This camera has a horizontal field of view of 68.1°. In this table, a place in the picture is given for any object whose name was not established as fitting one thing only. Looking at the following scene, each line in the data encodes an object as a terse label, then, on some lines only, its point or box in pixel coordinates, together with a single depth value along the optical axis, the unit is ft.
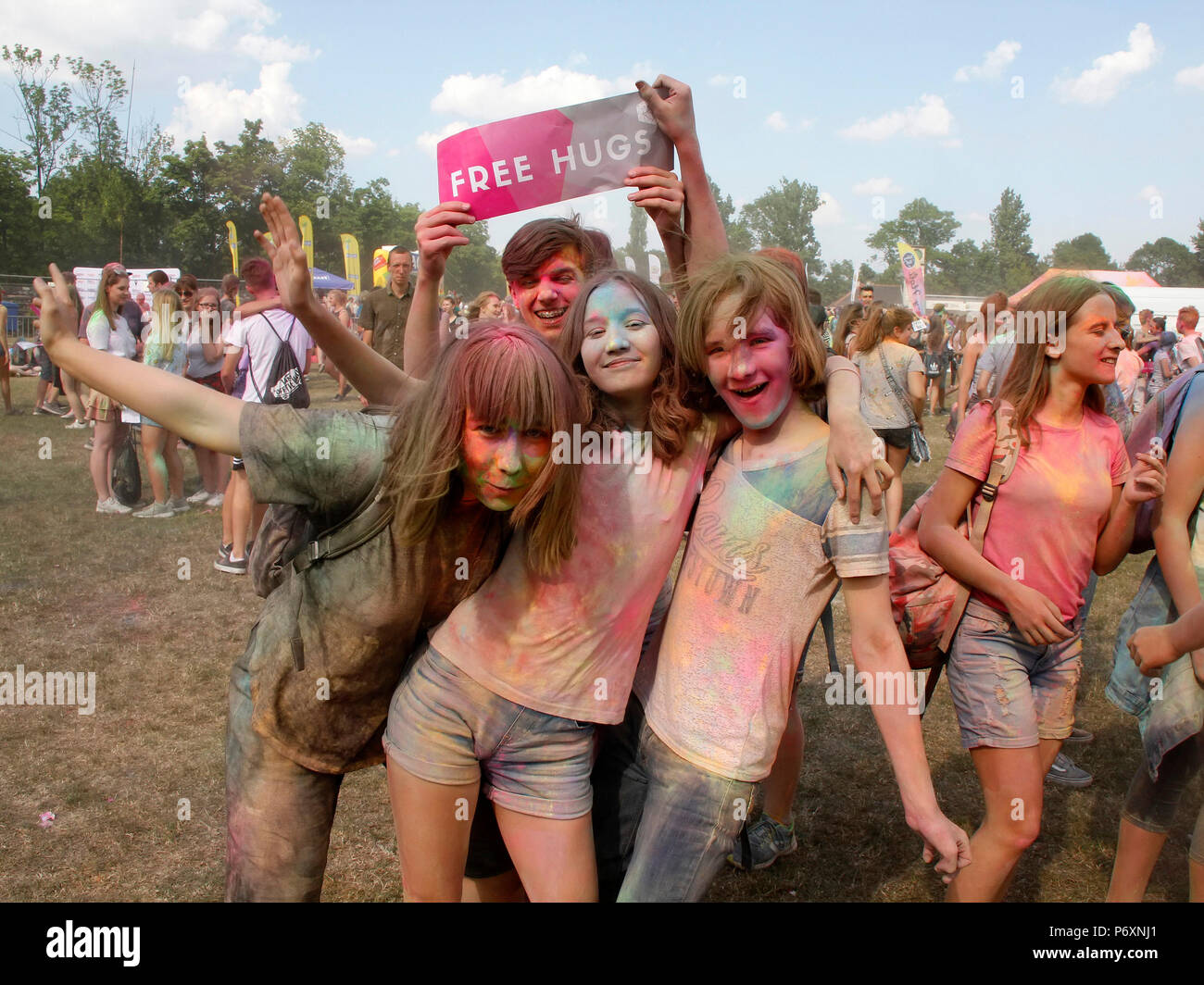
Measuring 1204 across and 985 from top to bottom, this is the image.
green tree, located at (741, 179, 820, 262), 207.72
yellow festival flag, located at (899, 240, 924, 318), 55.98
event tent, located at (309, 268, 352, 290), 103.72
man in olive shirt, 31.53
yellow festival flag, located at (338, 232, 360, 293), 78.18
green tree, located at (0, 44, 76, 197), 121.80
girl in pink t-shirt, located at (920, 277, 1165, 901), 8.64
